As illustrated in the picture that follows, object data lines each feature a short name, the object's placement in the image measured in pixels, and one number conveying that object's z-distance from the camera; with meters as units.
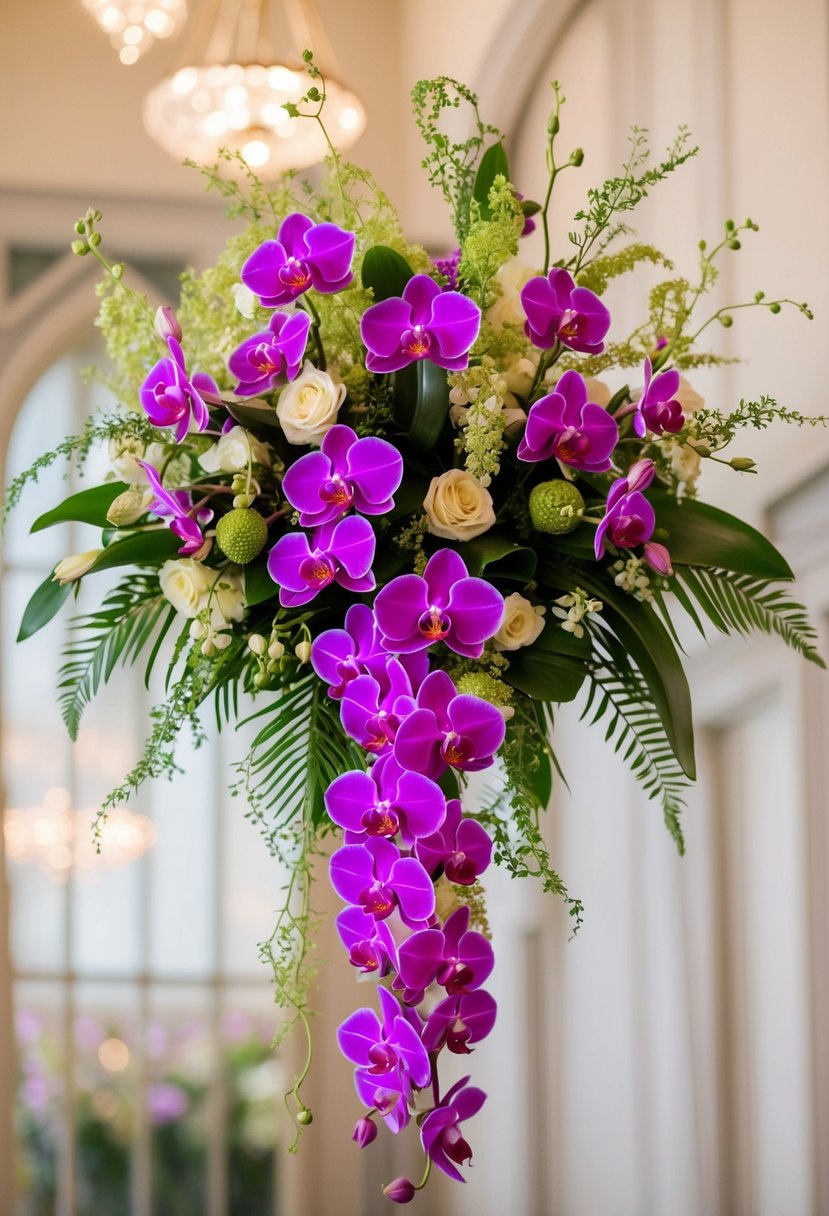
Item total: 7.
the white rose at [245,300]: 2.24
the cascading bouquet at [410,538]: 2.09
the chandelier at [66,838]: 4.37
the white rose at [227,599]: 2.20
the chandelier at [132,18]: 3.56
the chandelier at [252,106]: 3.50
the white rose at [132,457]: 2.26
